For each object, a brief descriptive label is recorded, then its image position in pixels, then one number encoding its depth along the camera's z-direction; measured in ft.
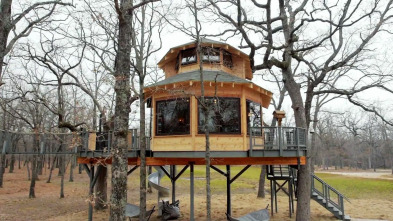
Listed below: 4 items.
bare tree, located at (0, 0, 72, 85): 24.89
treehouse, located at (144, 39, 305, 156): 36.68
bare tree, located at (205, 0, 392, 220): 38.65
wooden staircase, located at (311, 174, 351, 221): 45.96
